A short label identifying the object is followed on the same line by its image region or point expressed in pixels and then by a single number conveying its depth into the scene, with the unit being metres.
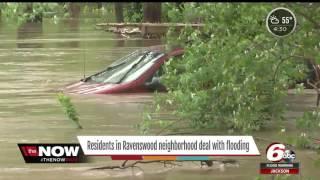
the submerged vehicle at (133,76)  20.92
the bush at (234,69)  10.99
